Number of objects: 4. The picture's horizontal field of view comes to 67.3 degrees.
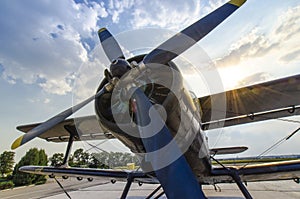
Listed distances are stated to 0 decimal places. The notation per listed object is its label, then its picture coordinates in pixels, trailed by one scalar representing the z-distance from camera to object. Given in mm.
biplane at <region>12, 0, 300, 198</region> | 2500
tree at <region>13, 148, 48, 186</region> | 21894
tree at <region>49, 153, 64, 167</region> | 41088
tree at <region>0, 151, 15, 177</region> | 34828
